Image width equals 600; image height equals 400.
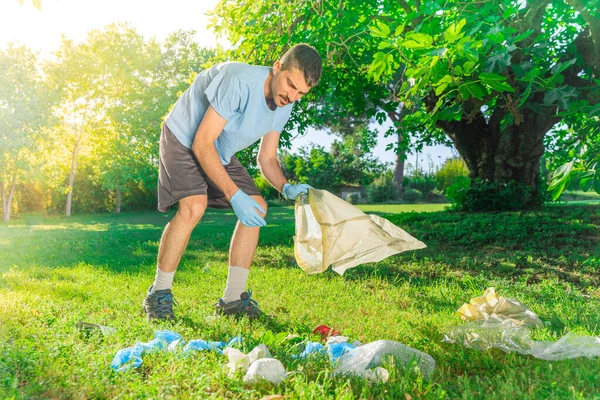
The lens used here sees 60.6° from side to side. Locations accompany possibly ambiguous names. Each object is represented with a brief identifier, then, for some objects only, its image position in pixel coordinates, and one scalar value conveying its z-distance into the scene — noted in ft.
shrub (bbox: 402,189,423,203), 65.31
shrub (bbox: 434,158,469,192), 69.56
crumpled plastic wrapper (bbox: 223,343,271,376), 6.73
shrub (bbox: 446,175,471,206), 30.69
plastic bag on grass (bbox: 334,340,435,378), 6.90
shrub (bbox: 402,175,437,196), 69.87
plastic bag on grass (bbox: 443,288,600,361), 7.98
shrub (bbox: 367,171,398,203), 63.60
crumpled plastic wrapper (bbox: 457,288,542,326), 10.03
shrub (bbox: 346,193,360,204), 61.45
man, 9.57
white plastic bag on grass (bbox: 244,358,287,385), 6.37
